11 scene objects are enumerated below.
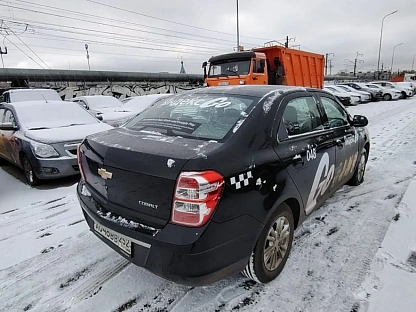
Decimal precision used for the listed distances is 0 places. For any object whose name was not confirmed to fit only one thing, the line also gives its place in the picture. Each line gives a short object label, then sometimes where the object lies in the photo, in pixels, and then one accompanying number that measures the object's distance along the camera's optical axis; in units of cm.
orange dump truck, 1120
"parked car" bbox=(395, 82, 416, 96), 2689
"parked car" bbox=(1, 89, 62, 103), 997
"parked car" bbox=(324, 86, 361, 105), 1992
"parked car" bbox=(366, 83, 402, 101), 2384
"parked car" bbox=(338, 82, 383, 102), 2297
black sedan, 178
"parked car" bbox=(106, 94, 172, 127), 881
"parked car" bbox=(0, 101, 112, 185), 468
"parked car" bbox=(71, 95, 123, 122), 1072
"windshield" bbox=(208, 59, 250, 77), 1119
